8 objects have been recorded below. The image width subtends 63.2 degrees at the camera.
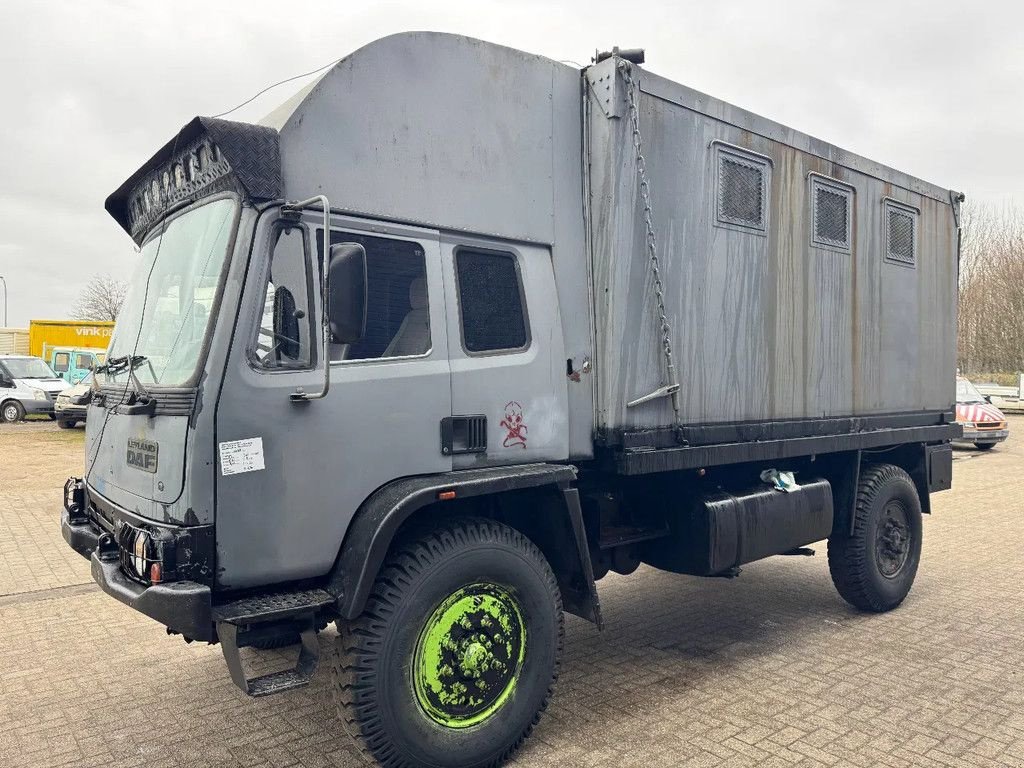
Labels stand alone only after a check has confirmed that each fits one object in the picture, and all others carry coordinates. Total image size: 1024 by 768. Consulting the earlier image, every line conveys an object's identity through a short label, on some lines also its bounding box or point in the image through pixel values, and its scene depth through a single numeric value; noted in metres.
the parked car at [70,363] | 25.52
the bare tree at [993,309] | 37.16
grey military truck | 3.36
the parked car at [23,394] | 22.58
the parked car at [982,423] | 18.11
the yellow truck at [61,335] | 30.77
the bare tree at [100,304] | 52.59
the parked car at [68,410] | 19.72
